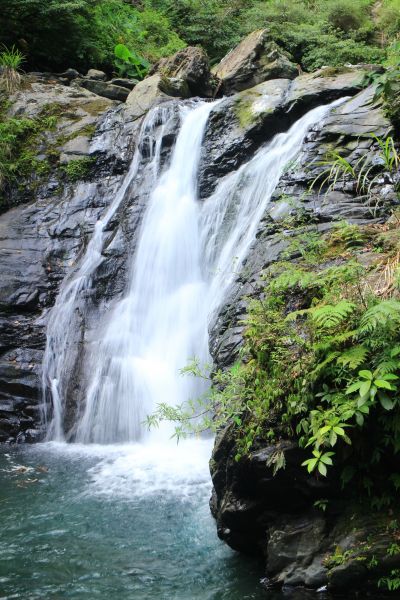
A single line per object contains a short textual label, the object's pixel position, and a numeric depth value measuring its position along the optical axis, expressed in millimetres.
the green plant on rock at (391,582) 3461
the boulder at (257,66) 13398
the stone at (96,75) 14819
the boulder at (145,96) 12117
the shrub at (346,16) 18000
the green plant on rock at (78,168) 11312
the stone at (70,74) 14620
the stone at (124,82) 14758
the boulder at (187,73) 12852
